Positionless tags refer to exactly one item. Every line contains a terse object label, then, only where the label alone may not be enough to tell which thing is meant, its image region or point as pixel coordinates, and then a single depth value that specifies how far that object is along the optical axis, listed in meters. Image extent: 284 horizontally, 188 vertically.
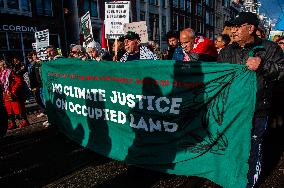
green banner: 2.36
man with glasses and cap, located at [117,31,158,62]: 3.88
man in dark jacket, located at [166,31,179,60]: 5.13
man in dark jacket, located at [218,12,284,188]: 2.29
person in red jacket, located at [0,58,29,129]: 5.44
